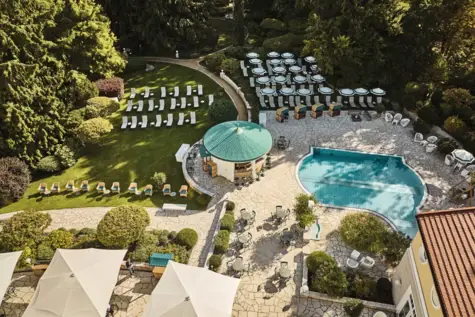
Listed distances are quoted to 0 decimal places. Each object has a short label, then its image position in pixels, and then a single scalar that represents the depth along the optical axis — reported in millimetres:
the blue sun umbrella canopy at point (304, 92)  32625
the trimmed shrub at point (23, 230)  19984
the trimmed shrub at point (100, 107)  31312
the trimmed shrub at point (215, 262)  19422
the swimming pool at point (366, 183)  23625
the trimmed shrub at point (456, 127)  28031
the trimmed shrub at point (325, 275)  17781
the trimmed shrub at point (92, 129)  28094
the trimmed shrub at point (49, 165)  27344
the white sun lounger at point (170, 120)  31859
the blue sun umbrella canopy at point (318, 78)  34312
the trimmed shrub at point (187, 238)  20844
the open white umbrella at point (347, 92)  32125
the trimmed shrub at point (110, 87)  34875
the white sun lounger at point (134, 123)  31797
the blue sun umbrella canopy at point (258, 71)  35844
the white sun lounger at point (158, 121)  31891
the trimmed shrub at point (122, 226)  19797
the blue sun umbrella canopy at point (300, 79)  34312
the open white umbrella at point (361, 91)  32219
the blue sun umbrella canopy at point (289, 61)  37125
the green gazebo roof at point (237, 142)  24484
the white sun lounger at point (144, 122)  31950
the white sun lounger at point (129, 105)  34312
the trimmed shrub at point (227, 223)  21625
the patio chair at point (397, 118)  30641
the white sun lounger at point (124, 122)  31803
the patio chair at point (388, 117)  30969
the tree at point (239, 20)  41719
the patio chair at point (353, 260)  19284
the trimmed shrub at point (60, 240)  20469
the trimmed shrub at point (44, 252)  19891
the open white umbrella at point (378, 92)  32047
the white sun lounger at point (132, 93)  36041
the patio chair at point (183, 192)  24750
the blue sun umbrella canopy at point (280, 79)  34094
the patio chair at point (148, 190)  25016
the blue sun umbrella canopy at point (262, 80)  34416
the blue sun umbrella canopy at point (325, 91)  32713
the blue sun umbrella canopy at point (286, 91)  32406
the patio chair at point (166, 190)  24938
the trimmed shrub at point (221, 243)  20312
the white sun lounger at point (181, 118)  32056
